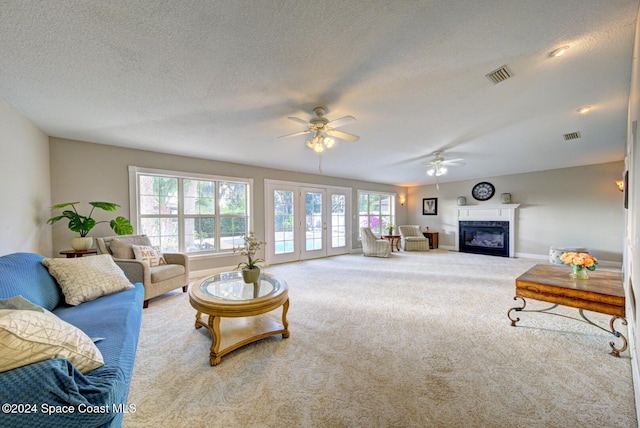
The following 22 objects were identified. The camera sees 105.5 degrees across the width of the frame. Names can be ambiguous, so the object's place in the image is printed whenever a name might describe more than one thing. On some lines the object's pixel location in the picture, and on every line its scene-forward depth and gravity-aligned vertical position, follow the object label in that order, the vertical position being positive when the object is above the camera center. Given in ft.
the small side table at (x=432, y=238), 26.18 -3.10
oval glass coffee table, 6.25 -2.53
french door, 18.40 -0.93
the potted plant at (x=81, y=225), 10.12 -0.57
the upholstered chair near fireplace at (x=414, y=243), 24.89 -3.44
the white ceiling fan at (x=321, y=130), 8.38 +2.92
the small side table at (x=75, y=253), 9.92 -1.71
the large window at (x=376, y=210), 25.08 -0.04
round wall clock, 22.93 +1.74
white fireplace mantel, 21.48 -0.49
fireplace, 22.00 -2.72
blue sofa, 2.48 -2.14
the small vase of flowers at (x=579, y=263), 7.78 -1.75
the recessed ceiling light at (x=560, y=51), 5.69 +3.75
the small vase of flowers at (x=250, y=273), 7.83 -2.01
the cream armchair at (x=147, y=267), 9.77 -2.49
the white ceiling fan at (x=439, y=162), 14.85 +2.96
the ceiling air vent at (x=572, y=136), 11.75 +3.62
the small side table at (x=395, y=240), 24.63 -3.19
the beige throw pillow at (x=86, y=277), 6.20 -1.81
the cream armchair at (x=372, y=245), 21.07 -3.16
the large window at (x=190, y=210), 13.52 +0.05
